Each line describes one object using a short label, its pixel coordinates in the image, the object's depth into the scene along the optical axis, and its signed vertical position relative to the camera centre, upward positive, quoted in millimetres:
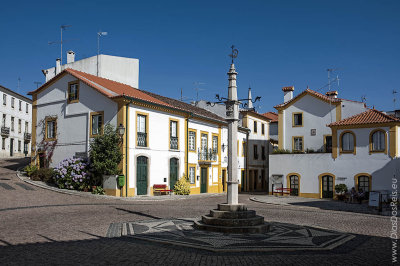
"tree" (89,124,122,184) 22672 +80
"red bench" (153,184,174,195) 25234 -2135
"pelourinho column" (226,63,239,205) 11875 +658
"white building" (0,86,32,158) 44344 +3829
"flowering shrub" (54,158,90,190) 22867 -1199
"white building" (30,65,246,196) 23766 +1804
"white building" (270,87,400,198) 25016 +719
